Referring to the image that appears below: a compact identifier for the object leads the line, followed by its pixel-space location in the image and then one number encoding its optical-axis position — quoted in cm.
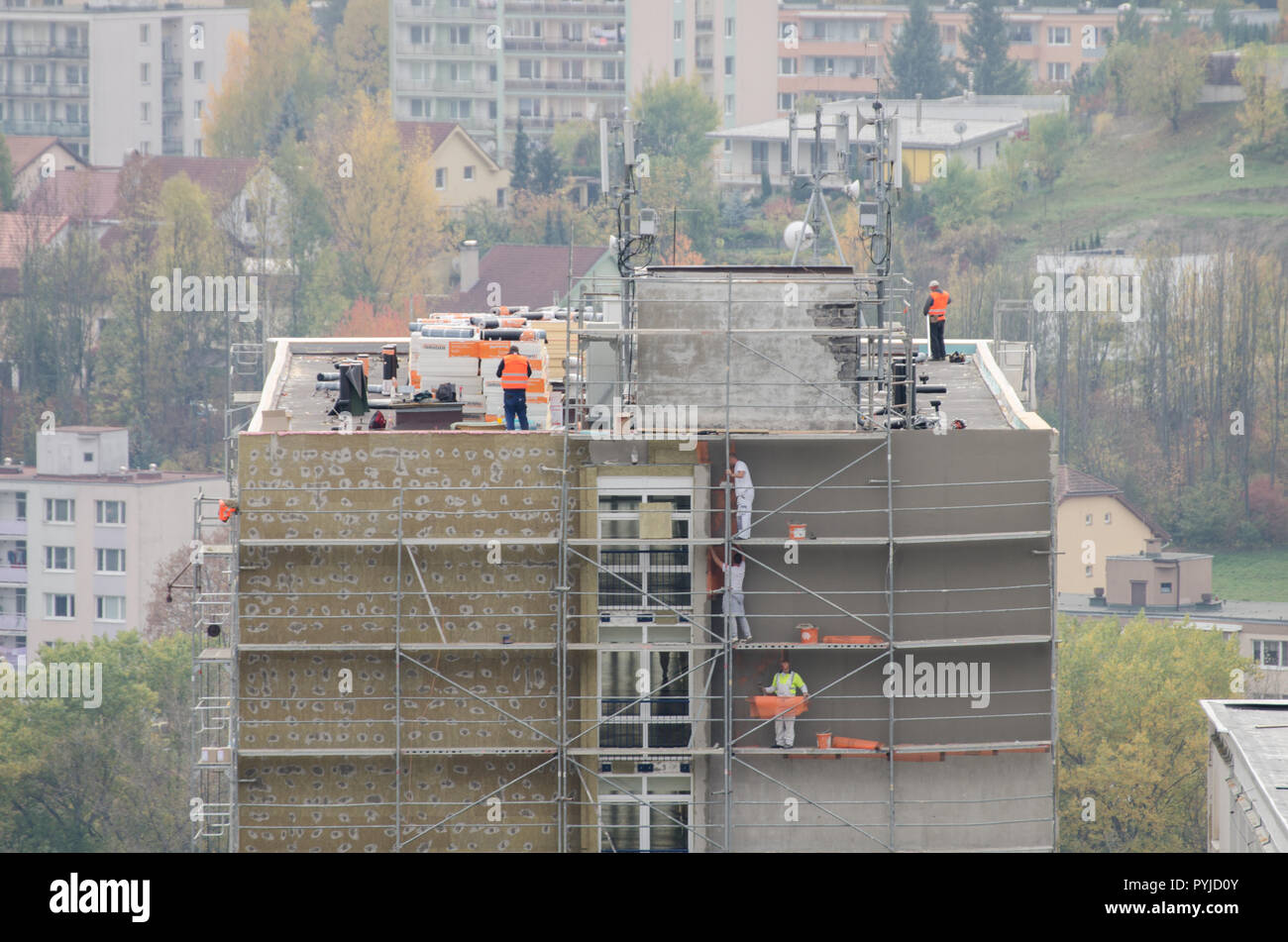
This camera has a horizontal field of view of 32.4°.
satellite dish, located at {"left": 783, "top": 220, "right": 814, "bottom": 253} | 4426
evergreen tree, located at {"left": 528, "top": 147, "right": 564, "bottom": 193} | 18138
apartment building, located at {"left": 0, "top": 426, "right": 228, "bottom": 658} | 12606
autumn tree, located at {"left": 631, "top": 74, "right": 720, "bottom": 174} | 18712
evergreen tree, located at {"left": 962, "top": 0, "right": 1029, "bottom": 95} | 19762
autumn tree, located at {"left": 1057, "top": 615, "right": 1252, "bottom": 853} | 9525
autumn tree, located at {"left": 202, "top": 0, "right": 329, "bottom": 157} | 19212
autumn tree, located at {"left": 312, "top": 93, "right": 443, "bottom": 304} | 16925
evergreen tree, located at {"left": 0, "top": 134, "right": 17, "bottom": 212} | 17712
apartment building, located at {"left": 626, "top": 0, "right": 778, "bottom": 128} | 19738
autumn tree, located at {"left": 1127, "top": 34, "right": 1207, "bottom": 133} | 17812
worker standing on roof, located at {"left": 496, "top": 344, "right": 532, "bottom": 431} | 3553
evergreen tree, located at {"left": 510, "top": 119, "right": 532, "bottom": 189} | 18175
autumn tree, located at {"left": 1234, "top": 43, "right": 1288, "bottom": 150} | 17250
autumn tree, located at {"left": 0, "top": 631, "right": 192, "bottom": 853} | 10194
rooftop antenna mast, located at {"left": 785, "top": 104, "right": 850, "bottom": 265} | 4459
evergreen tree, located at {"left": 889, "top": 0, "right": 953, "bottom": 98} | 19812
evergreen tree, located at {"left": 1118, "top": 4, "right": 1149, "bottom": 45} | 19312
